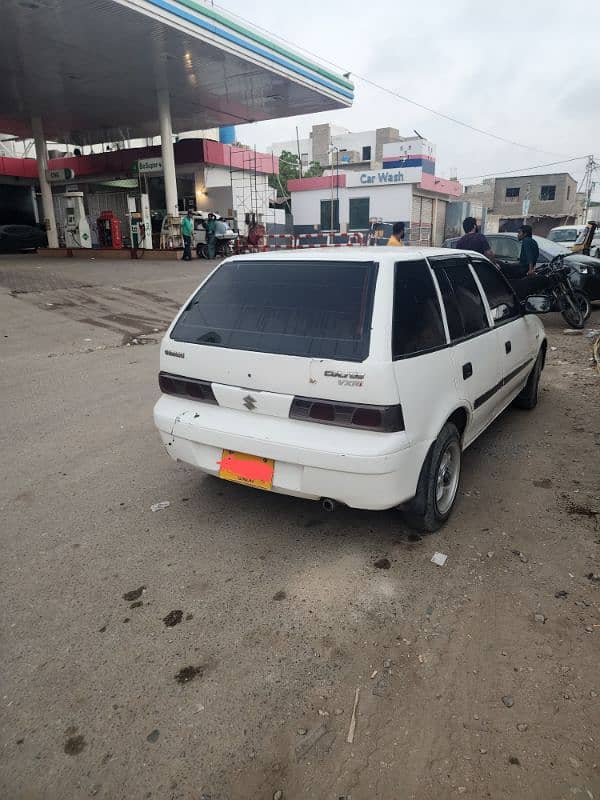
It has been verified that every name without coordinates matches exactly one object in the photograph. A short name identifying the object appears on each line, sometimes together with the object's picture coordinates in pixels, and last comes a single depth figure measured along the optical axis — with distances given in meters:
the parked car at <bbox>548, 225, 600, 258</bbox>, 16.00
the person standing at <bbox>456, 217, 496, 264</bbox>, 8.58
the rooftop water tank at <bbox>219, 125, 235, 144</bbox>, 35.75
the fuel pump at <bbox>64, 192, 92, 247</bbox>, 22.52
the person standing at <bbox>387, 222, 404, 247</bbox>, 9.54
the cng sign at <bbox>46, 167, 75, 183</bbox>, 24.73
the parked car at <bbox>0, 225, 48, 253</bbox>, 24.34
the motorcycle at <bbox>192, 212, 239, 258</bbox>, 20.77
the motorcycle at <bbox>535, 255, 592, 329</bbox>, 9.39
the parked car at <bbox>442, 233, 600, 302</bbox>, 10.46
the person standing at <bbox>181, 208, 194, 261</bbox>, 19.34
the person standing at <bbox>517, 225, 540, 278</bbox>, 9.72
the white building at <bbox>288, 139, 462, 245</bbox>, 32.69
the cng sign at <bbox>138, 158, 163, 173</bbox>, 23.83
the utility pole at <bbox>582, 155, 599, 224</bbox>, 51.45
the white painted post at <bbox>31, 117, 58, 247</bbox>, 24.75
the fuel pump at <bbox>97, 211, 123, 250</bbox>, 22.30
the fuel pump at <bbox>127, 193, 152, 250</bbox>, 20.52
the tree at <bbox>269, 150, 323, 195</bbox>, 53.44
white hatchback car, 2.79
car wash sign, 31.84
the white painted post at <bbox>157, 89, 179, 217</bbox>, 20.67
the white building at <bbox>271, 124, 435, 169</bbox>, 59.22
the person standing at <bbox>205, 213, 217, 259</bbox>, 20.61
